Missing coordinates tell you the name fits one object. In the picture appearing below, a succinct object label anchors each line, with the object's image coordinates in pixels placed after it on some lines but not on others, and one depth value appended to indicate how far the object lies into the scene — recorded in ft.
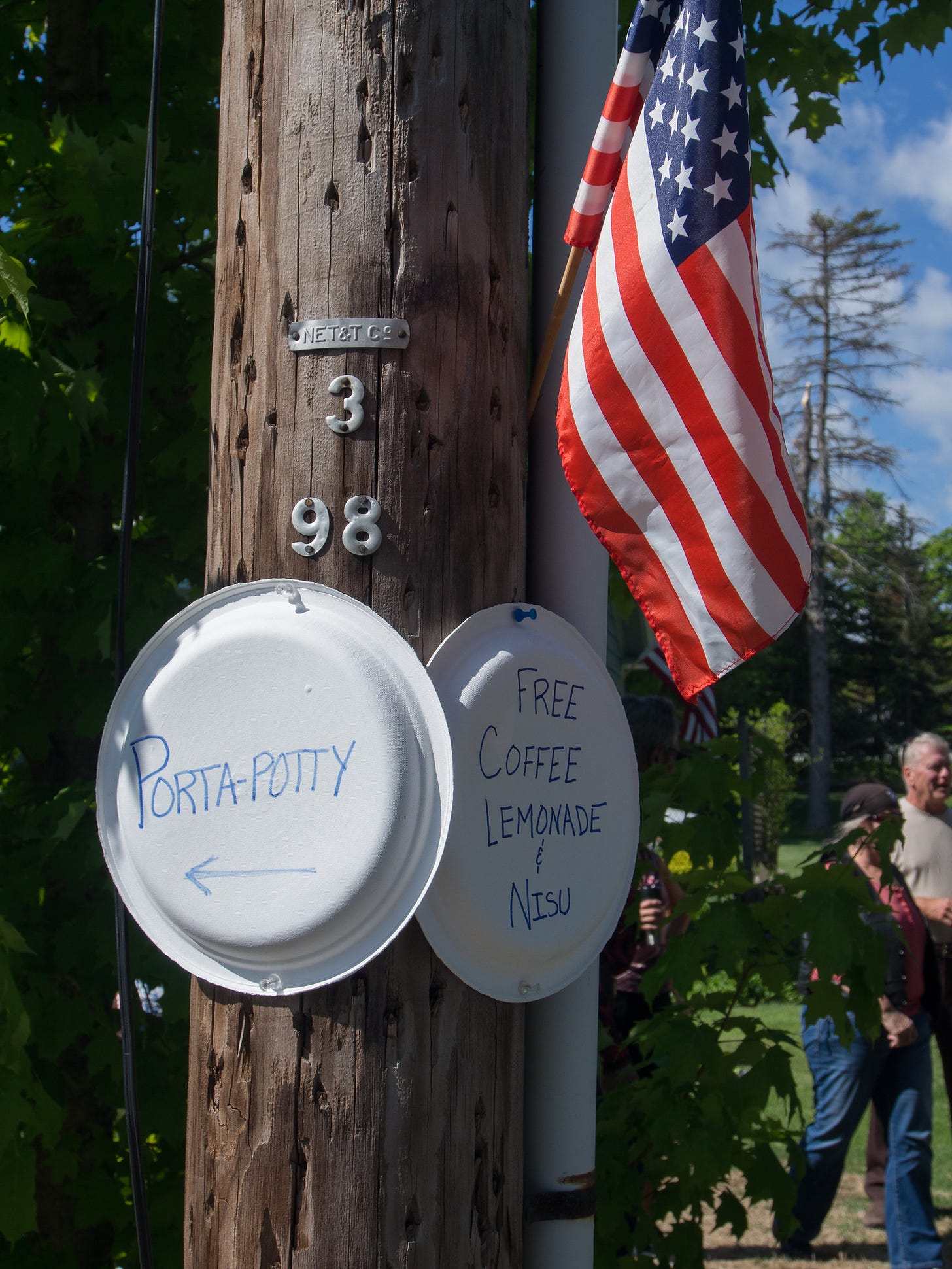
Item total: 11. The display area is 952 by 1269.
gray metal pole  6.11
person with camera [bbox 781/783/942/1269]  16.79
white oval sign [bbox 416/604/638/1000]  5.43
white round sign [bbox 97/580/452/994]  5.05
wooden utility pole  5.11
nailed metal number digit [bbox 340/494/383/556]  5.33
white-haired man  17.88
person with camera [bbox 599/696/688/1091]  13.62
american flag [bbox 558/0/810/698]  5.74
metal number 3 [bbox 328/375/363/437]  5.36
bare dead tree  139.44
